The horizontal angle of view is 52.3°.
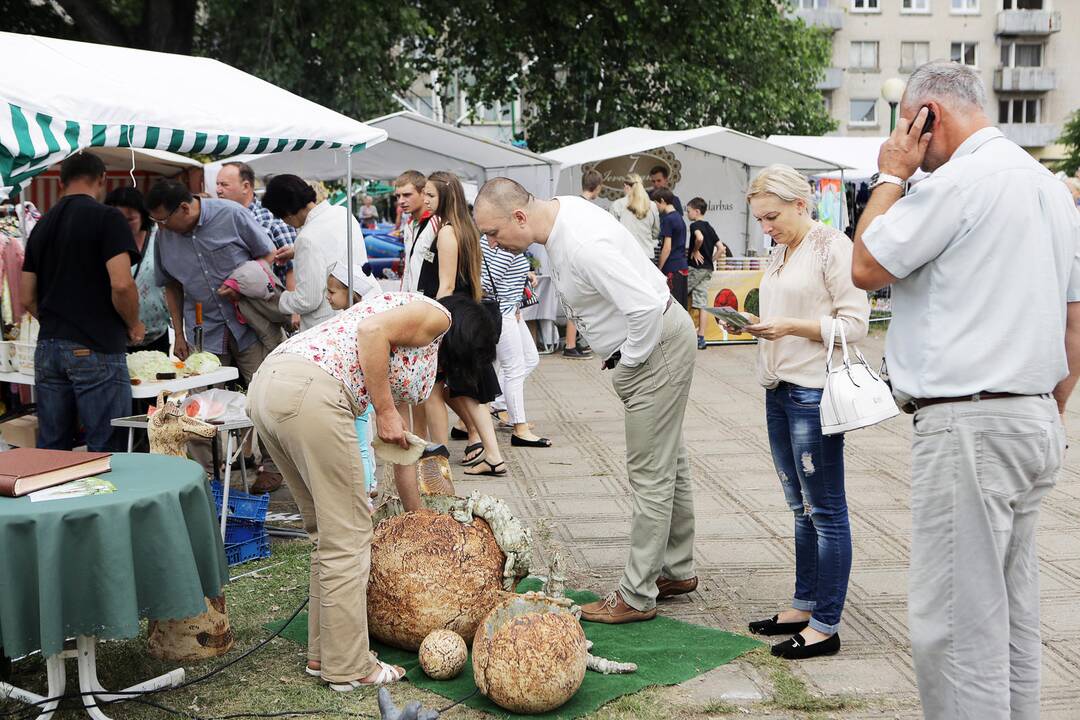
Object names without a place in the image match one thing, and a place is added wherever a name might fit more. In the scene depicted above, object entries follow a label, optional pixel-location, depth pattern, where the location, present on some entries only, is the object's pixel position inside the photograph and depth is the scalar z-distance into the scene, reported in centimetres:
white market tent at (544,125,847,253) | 1508
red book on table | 347
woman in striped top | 771
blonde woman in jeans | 398
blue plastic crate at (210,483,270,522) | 542
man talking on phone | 270
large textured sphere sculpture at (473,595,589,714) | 363
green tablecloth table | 331
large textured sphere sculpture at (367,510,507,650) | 414
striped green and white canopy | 455
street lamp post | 1981
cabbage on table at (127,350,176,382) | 569
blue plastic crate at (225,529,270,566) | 534
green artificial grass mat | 384
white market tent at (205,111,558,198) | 1162
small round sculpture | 394
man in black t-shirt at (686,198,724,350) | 1320
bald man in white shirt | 416
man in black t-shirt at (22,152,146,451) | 514
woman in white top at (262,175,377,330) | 639
